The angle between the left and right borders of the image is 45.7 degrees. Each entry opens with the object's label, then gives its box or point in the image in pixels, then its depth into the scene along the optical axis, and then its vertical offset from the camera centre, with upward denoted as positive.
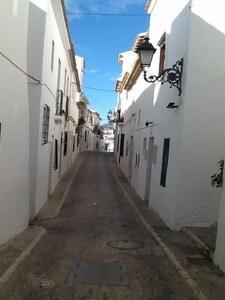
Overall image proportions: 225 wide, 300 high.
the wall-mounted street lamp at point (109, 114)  25.73 +1.85
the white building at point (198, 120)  6.33 +0.45
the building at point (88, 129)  24.86 +0.44
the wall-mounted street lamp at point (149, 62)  6.34 +1.78
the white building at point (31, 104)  5.04 +0.67
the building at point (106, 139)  50.70 -1.06
